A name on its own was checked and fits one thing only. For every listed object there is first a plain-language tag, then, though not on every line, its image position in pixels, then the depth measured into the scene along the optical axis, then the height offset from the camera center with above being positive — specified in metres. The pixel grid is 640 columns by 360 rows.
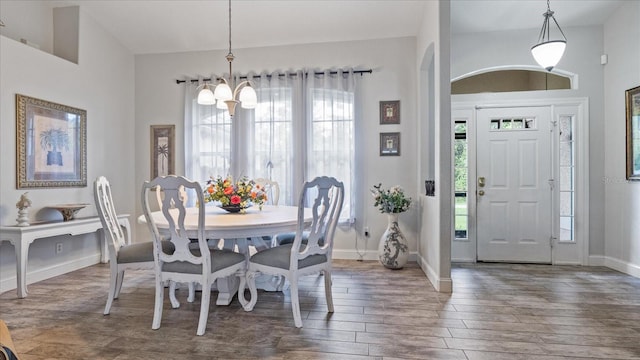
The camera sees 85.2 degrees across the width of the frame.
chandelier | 2.89 +0.70
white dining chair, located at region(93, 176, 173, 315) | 2.60 -0.55
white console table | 3.03 -0.52
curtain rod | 4.41 +1.35
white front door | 4.19 -0.08
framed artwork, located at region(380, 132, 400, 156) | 4.37 +0.42
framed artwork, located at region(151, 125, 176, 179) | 4.82 +0.39
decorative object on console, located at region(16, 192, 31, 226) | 3.20 -0.29
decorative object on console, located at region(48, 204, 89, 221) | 3.63 -0.33
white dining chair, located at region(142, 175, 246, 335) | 2.19 -0.53
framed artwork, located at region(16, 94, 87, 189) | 3.41 +0.36
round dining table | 2.34 -0.32
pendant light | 3.11 +1.13
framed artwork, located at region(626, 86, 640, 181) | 3.57 +0.46
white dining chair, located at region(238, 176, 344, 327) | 2.38 -0.55
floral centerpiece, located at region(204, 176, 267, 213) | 2.95 -0.15
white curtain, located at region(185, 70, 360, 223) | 4.42 +0.58
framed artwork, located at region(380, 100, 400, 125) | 4.38 +0.83
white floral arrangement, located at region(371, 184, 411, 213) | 3.97 -0.27
